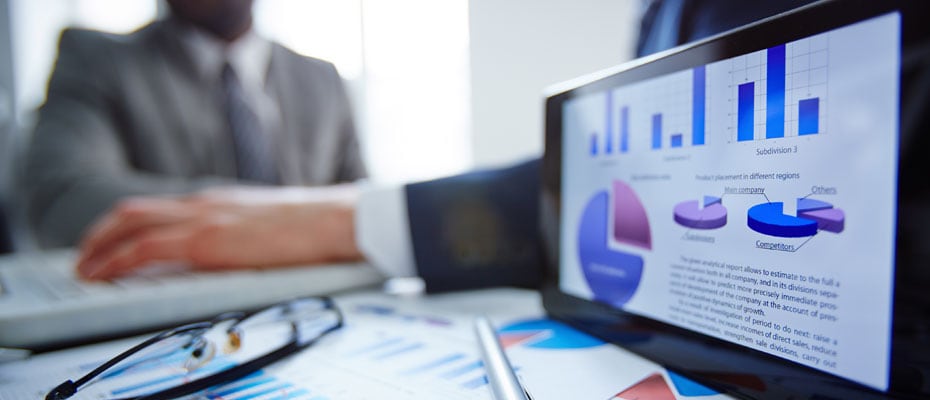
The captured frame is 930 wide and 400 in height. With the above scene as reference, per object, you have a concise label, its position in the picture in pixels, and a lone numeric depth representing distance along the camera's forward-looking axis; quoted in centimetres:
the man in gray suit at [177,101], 105
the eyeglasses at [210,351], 26
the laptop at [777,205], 17
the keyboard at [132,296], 35
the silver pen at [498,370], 23
